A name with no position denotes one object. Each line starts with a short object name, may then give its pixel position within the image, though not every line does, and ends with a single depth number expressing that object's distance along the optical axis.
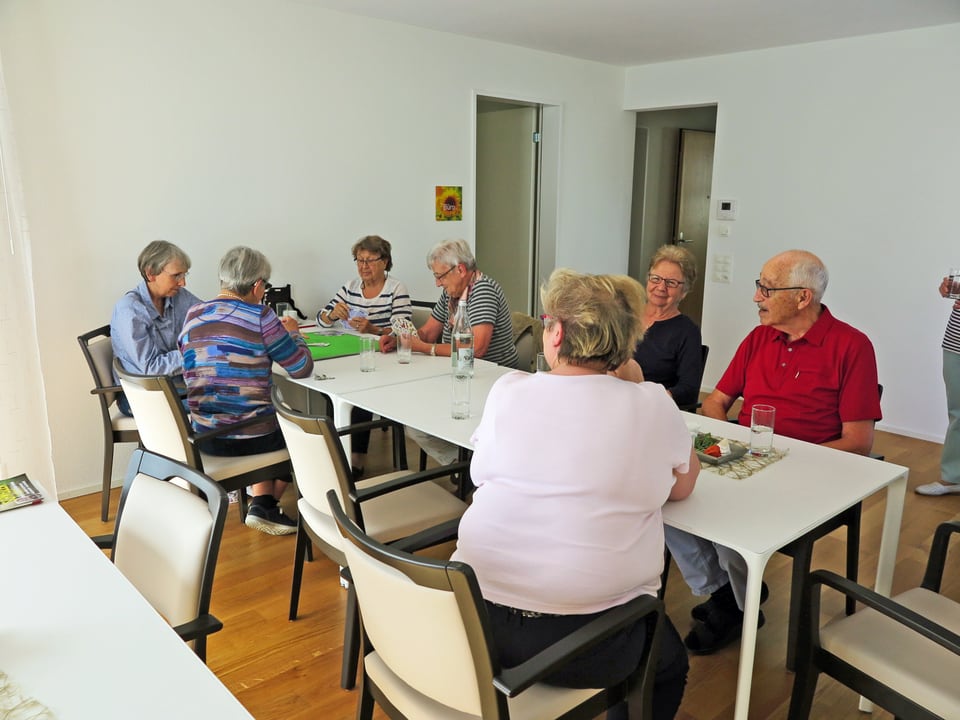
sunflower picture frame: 4.98
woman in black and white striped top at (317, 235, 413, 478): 4.02
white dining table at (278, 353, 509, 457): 2.80
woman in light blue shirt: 3.24
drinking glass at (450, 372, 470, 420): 2.54
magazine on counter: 1.72
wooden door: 6.82
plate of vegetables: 2.07
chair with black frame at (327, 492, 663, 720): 1.24
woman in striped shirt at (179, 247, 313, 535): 2.80
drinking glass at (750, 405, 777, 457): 2.13
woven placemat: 2.00
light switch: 5.56
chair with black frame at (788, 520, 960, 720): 1.51
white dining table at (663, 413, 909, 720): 1.65
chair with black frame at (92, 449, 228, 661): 1.51
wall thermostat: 5.46
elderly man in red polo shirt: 2.41
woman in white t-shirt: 1.46
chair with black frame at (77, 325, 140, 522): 3.28
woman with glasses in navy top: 3.03
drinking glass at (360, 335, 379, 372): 3.16
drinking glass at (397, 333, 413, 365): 3.42
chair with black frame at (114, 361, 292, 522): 2.62
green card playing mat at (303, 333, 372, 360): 3.49
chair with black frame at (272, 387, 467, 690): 2.06
